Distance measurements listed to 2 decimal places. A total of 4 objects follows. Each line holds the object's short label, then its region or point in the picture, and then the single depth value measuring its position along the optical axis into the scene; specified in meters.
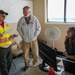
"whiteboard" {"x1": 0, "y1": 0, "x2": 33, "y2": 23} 2.25
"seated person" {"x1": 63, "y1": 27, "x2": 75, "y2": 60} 1.26
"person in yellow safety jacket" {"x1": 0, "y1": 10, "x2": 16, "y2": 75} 1.49
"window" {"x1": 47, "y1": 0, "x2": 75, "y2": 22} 2.54
